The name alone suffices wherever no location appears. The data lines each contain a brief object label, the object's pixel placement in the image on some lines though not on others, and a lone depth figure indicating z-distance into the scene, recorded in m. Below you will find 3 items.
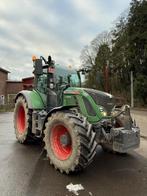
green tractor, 2.80
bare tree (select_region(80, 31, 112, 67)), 26.69
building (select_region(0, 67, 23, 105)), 21.62
